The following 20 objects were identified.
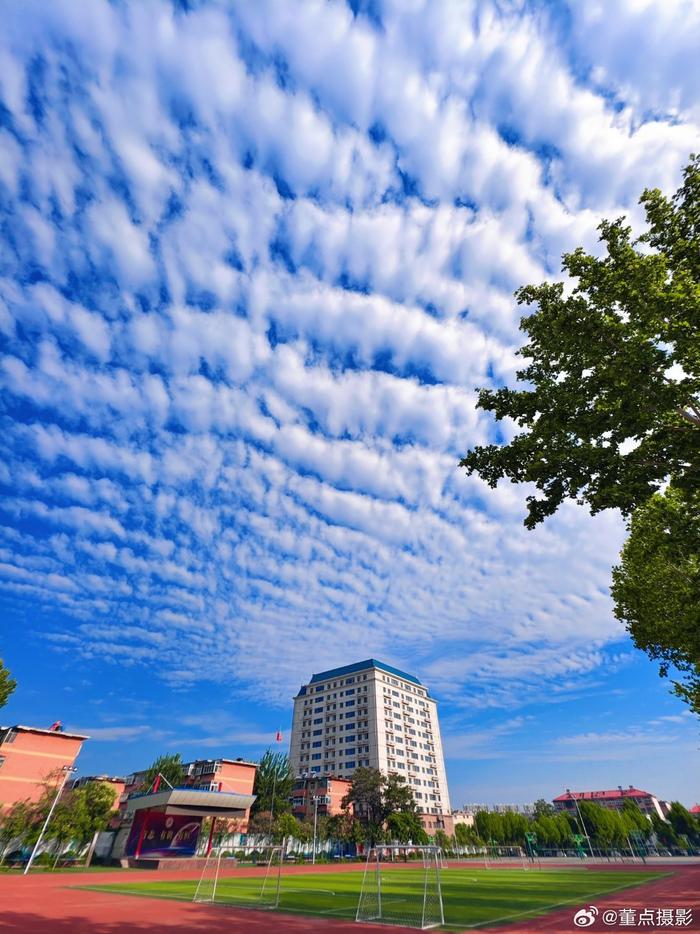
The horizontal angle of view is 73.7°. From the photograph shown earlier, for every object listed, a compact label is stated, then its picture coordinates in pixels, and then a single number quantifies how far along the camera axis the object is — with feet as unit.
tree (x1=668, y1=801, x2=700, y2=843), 262.06
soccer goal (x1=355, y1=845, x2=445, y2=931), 46.91
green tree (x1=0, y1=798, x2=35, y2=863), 106.83
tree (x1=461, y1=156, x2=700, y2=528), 31.63
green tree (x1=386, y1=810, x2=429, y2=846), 190.29
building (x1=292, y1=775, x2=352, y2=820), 231.79
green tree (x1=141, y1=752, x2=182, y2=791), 202.98
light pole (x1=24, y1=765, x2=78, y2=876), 97.42
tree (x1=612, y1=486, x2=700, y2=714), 35.12
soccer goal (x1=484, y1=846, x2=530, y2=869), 237.31
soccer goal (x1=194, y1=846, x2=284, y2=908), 60.64
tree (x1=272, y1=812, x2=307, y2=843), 170.09
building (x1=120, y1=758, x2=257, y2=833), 182.70
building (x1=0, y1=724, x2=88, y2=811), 121.39
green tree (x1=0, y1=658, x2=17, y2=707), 97.91
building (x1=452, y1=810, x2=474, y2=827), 319.06
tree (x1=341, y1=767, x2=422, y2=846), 192.24
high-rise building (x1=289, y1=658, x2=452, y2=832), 285.43
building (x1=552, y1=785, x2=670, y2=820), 406.41
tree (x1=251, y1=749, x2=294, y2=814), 202.49
